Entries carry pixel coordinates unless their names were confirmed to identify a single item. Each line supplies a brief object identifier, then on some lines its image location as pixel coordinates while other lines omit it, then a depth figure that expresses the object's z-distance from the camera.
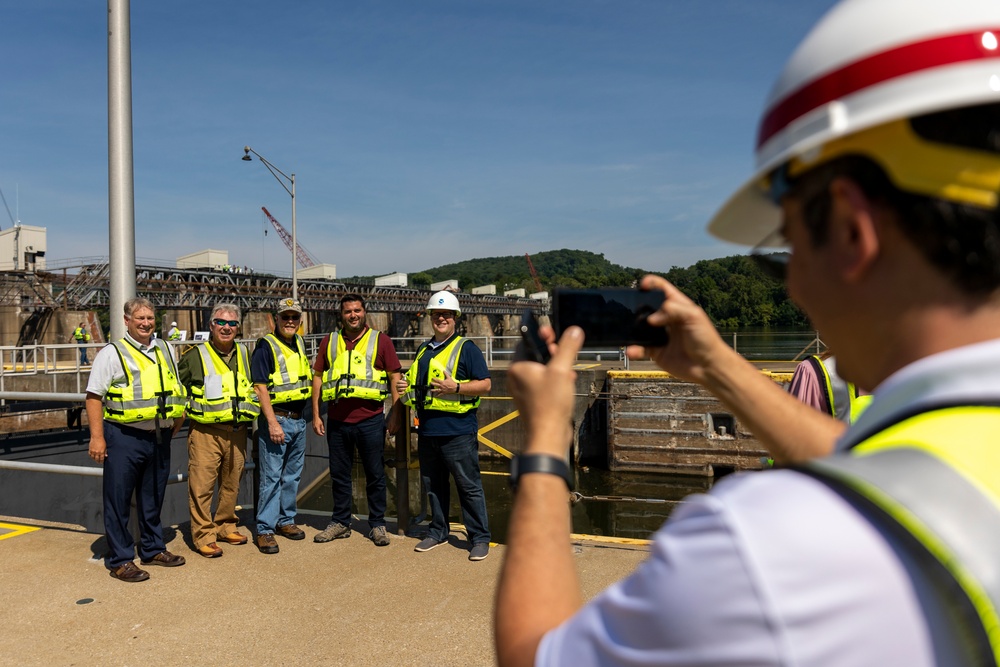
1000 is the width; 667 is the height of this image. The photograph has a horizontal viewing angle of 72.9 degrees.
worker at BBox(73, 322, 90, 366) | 24.70
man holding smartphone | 0.62
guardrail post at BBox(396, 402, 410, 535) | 5.65
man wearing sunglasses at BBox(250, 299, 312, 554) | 5.62
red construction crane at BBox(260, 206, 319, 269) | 125.81
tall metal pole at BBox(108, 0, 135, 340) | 5.85
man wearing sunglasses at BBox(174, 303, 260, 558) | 5.42
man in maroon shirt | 5.79
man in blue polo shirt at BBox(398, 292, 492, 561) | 5.50
